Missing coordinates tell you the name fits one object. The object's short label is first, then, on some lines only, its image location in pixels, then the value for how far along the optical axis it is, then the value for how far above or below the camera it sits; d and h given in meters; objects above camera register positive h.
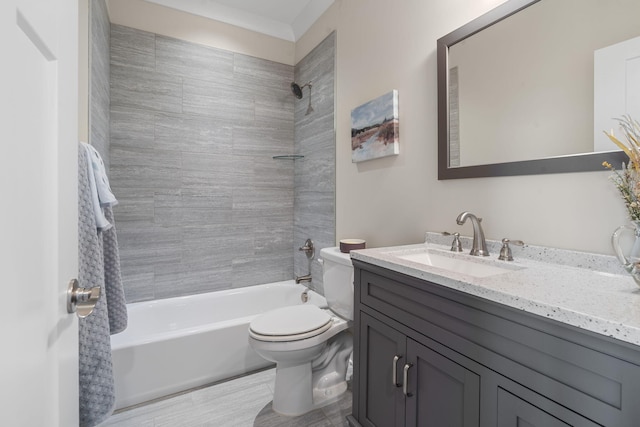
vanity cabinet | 0.59 -0.39
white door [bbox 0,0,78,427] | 0.41 +0.01
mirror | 0.97 +0.48
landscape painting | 1.74 +0.52
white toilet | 1.55 -0.68
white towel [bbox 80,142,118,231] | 1.20 +0.11
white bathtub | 1.72 -0.85
